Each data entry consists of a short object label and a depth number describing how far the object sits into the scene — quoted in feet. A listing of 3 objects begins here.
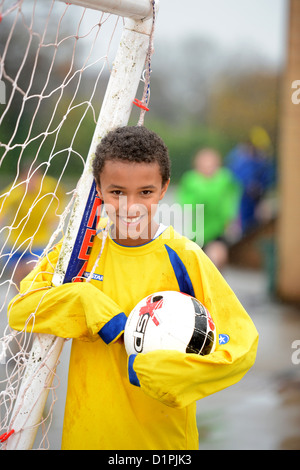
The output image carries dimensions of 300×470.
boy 9.66
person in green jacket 23.64
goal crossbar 9.63
